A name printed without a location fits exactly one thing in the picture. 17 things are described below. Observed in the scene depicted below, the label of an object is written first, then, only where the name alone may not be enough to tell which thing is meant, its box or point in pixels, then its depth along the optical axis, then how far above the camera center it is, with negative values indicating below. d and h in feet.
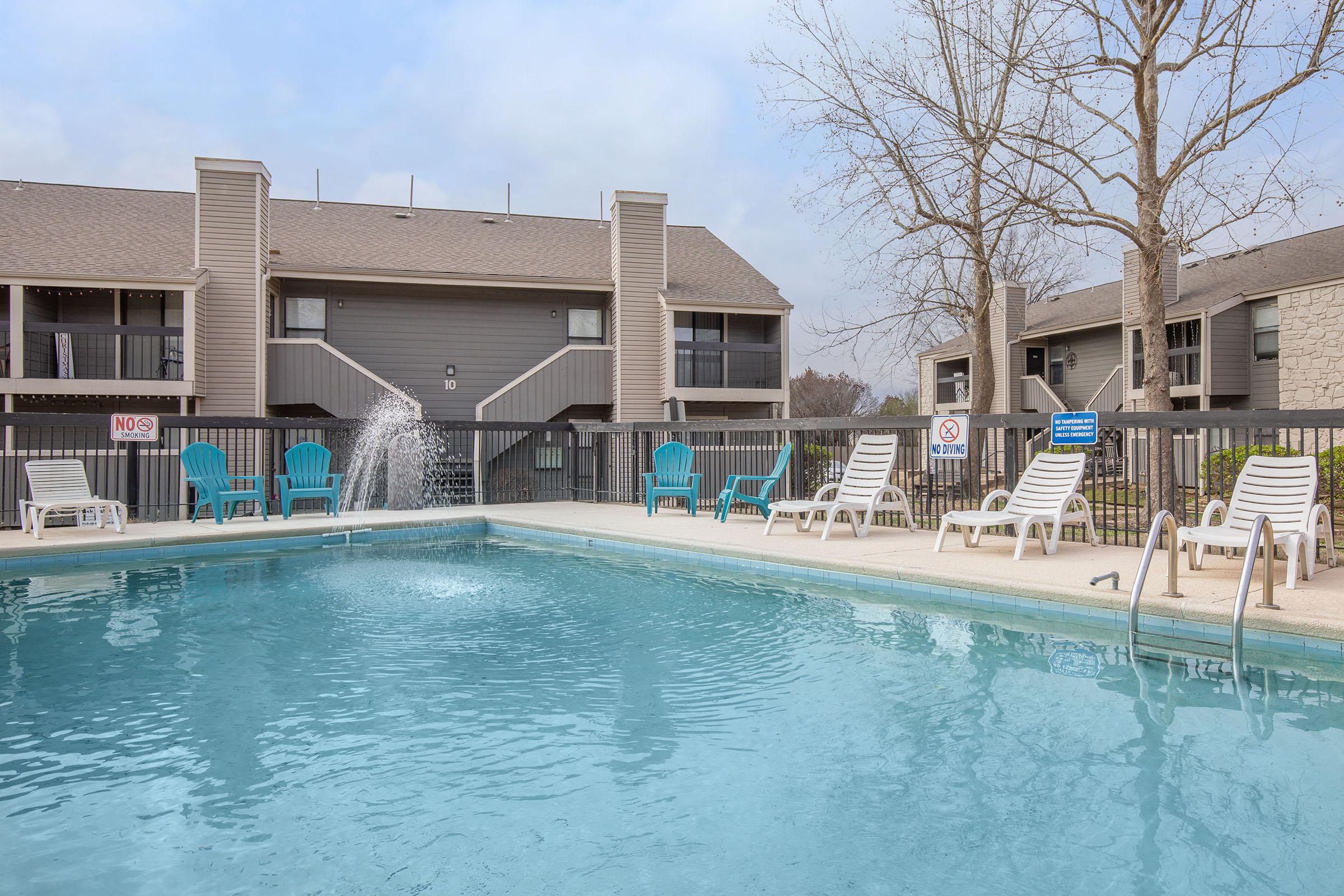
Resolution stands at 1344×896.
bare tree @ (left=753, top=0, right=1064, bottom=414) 39.42 +16.91
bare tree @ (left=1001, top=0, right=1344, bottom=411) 32.65 +14.24
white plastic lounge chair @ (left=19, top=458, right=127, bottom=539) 31.55 -1.36
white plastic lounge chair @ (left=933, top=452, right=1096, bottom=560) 23.85 -1.52
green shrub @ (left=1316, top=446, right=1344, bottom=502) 35.17 -0.82
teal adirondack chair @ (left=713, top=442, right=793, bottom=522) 32.86 -1.49
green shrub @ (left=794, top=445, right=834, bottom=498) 39.04 -0.52
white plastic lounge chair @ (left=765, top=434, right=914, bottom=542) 29.04 -1.29
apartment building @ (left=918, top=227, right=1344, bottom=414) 61.05 +10.17
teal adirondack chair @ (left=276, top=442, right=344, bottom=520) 37.88 -0.82
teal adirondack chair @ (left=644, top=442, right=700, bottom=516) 39.19 -0.76
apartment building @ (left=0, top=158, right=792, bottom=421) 55.06 +10.89
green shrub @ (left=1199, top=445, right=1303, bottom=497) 34.76 -0.53
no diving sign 29.03 +0.65
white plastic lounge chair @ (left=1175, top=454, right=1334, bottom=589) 18.57 -1.38
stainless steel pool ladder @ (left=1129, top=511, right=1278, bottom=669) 15.12 -2.41
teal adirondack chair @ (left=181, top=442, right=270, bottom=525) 35.24 -0.84
